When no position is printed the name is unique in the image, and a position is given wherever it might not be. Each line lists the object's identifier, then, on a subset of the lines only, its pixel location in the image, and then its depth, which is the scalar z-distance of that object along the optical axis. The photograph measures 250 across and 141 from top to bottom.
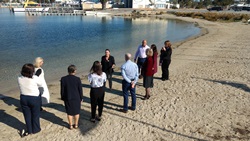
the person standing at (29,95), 5.50
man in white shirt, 10.31
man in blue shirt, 6.89
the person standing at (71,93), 5.77
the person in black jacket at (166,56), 10.47
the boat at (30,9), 105.25
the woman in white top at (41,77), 6.68
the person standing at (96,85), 6.17
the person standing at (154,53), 8.89
